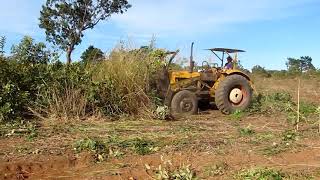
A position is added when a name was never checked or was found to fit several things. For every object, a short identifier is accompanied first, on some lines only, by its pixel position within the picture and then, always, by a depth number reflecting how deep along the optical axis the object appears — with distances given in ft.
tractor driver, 28.63
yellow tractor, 25.92
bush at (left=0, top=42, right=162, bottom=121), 21.83
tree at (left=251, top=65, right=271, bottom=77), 68.97
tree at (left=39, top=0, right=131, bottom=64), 71.10
